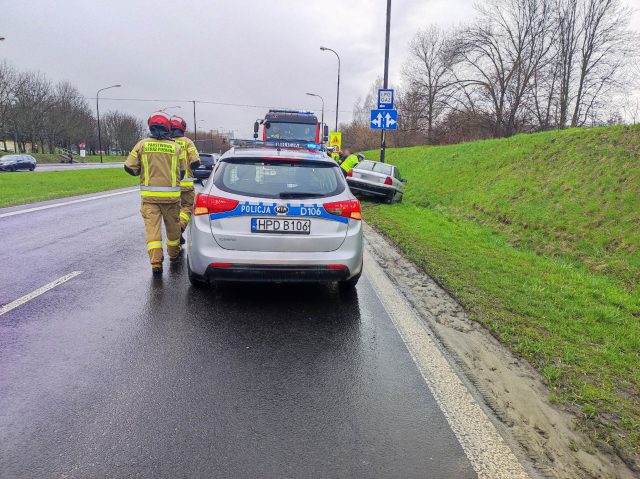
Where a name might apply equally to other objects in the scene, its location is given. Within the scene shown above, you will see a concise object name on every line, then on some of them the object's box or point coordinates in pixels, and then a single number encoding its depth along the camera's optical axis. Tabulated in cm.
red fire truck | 1745
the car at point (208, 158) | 2222
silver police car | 445
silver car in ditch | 1590
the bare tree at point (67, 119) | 6219
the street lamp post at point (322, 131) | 1876
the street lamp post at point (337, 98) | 3835
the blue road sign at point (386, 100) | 1543
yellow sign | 2903
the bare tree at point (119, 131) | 8800
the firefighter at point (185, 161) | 661
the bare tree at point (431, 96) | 3938
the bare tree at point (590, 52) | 3272
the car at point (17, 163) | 3307
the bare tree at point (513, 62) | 3691
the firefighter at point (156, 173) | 573
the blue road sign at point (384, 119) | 1520
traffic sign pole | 1628
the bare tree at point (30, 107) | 5384
